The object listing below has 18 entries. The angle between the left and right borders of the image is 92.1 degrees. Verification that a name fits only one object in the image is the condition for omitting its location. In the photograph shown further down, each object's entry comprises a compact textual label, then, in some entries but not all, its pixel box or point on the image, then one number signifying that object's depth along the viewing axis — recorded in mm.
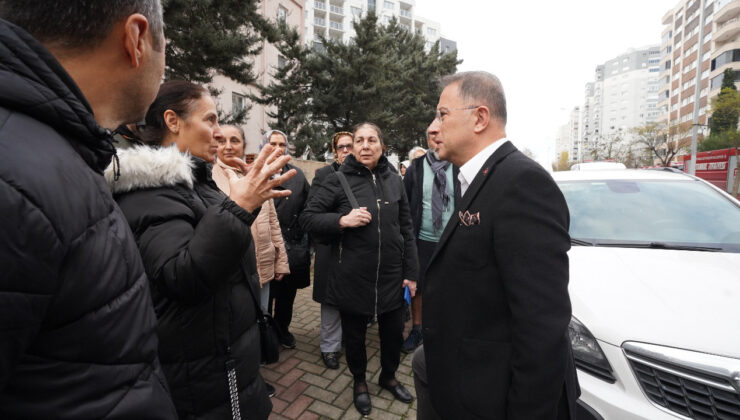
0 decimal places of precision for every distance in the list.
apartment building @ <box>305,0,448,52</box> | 53062
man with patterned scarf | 3840
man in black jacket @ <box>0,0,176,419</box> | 552
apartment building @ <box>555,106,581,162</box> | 128875
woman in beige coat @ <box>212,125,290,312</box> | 3312
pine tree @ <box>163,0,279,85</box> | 7816
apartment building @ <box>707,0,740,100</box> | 46344
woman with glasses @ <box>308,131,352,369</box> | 3562
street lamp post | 17109
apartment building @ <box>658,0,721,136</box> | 55188
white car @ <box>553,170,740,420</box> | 1759
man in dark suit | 1309
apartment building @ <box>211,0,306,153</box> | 18281
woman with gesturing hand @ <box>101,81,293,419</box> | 1338
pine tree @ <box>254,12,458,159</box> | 15844
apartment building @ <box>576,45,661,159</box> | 100062
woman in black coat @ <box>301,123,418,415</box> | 2934
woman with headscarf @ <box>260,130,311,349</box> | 3883
